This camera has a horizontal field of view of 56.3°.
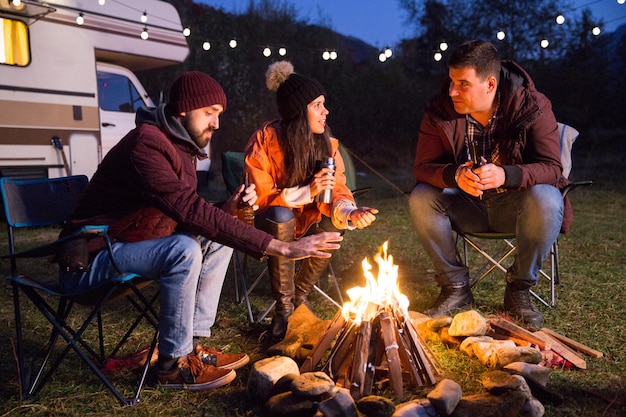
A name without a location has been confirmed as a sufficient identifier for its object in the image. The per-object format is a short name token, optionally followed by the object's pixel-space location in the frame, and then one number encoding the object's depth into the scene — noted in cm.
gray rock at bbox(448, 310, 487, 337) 273
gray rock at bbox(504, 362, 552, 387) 226
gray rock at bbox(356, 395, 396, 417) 203
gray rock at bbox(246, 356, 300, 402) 228
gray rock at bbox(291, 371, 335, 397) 207
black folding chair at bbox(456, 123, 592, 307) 331
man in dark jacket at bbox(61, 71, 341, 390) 228
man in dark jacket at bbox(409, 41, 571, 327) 303
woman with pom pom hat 301
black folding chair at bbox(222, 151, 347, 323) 366
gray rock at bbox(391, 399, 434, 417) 196
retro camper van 625
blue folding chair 221
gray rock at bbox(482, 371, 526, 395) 209
